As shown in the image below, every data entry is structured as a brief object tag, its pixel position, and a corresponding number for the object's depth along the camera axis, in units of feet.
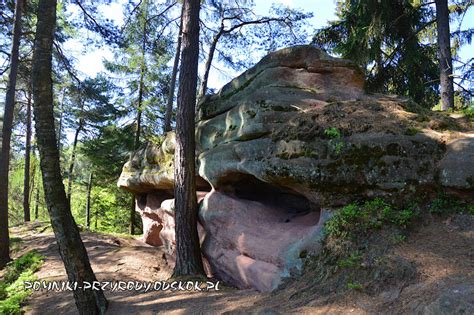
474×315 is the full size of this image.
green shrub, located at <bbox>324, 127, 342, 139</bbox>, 18.79
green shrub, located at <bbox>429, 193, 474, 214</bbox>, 16.11
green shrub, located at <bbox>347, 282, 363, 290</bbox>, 13.57
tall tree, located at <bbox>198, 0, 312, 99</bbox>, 46.50
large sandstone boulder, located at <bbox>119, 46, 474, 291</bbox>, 17.44
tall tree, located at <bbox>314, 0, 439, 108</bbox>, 36.27
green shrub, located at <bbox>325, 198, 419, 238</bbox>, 16.19
